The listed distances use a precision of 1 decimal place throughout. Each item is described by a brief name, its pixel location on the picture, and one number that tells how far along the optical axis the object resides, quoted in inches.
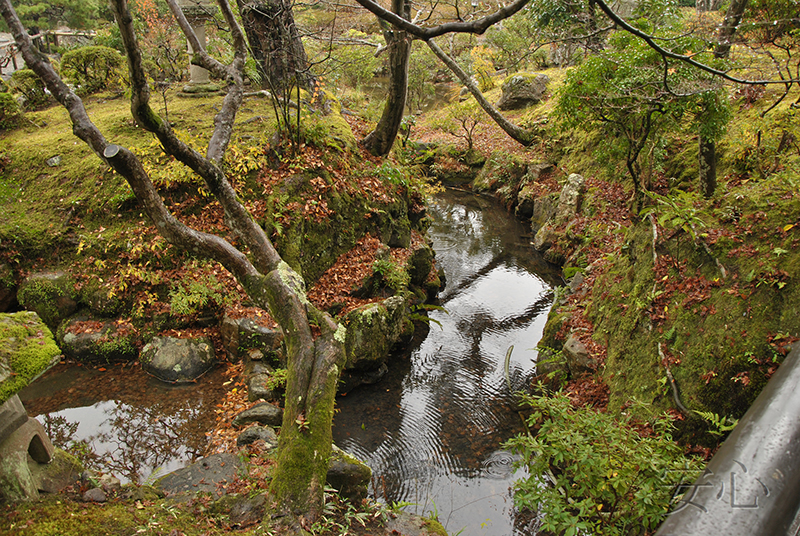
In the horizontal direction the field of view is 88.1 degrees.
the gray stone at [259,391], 230.2
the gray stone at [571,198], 435.7
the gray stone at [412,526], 144.0
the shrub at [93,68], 457.1
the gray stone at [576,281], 318.0
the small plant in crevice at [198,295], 259.6
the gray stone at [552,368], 243.4
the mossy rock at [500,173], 597.6
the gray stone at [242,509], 133.8
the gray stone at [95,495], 115.9
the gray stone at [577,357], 229.8
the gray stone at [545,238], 448.5
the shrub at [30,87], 431.8
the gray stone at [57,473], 120.9
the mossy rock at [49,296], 260.8
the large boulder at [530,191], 544.3
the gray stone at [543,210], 486.6
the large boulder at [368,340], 260.2
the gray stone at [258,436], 198.4
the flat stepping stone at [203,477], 161.3
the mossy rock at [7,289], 264.5
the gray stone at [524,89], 735.7
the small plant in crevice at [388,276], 306.8
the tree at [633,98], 217.3
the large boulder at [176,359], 243.0
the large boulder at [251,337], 252.1
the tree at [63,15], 660.7
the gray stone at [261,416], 212.5
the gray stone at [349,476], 165.8
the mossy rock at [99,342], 251.1
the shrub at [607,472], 117.0
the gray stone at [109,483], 131.7
